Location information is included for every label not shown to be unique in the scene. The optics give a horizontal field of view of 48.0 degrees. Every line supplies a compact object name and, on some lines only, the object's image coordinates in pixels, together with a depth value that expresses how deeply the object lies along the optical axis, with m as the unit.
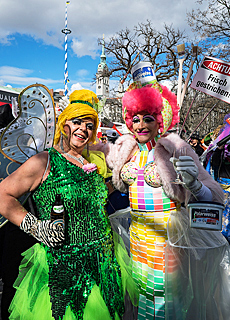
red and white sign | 2.31
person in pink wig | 1.82
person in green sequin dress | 1.60
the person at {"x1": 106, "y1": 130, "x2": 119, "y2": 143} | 5.24
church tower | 61.08
